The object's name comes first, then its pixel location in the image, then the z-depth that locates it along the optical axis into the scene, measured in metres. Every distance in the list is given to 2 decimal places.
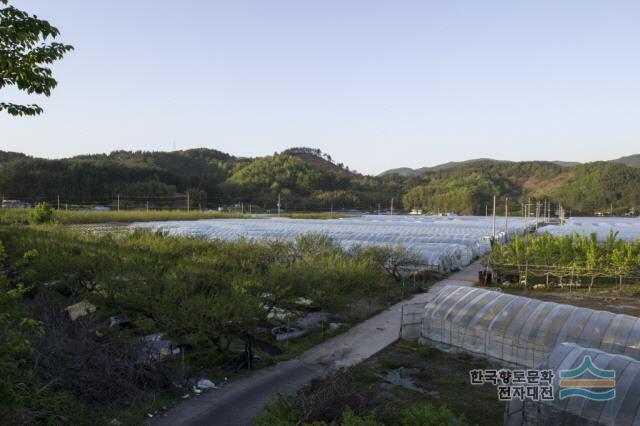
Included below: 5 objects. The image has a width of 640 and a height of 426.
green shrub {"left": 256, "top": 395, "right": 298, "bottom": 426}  8.08
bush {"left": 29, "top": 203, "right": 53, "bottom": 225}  44.19
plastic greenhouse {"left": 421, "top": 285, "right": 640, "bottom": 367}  14.20
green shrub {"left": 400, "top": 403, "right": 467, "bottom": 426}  7.40
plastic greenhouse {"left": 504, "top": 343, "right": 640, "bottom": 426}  9.01
